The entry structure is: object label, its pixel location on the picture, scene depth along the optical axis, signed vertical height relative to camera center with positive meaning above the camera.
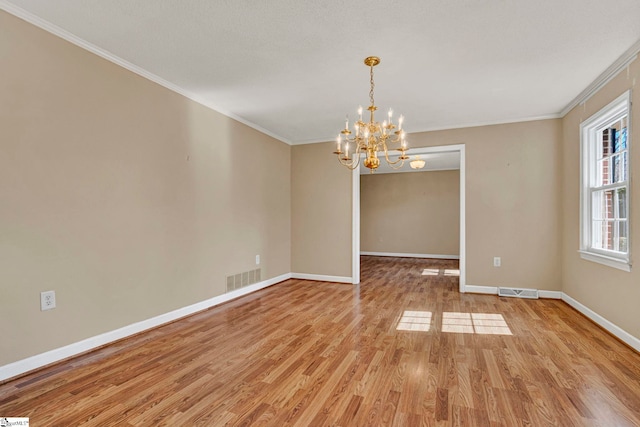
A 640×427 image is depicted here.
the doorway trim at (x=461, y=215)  4.80 -0.11
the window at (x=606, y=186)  3.00 +0.22
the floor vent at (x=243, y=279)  4.32 -1.00
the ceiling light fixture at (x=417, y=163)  6.33 +0.90
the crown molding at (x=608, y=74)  2.64 +1.26
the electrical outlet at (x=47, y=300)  2.33 -0.66
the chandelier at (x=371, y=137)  2.77 +0.65
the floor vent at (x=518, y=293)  4.42 -1.19
